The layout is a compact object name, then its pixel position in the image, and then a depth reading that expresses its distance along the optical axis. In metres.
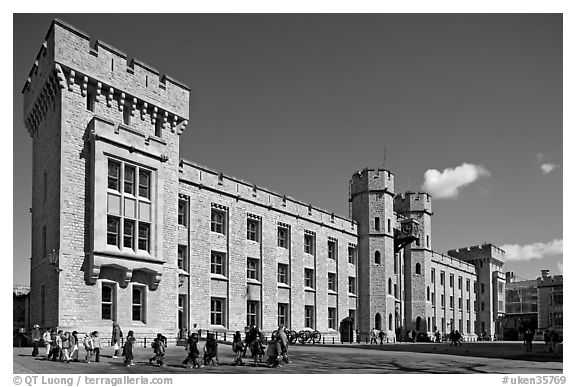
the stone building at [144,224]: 28.91
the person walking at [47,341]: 24.83
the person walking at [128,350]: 22.11
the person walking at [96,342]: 23.33
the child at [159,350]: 22.58
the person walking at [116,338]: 25.33
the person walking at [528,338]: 37.38
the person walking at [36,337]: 25.14
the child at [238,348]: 24.72
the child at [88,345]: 23.20
